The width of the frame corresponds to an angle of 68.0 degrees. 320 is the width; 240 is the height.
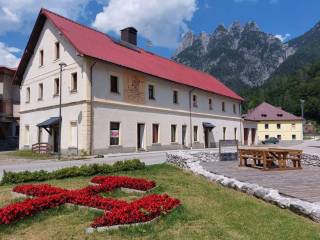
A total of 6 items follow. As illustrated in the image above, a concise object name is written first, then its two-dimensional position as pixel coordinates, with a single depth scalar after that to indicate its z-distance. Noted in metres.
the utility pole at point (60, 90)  16.14
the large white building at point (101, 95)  16.47
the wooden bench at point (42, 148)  18.09
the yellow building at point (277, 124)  50.75
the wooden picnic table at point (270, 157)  9.21
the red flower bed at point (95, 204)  4.13
